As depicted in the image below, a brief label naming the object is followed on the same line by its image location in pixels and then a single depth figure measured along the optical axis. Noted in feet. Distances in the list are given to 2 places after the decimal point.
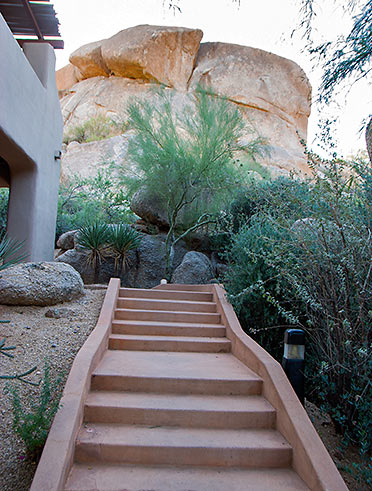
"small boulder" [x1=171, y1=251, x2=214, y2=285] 30.27
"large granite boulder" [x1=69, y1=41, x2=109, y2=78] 83.15
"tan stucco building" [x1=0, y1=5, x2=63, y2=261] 18.99
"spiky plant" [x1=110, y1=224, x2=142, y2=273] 29.96
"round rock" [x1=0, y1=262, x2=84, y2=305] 18.26
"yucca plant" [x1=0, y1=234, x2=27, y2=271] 22.00
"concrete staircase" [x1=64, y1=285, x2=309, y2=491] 9.43
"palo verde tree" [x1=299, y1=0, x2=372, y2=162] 14.71
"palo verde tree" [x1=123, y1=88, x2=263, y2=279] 30.96
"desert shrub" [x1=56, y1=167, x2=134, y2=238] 42.27
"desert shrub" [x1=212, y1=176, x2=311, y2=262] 13.17
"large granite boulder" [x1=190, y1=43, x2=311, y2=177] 79.61
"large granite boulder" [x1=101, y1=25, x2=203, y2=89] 78.23
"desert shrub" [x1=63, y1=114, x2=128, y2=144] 78.23
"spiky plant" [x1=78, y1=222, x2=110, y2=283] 29.09
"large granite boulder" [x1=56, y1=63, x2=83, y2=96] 89.56
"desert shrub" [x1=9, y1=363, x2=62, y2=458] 9.08
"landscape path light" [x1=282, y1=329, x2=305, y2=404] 12.32
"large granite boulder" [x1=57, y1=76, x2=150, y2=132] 80.74
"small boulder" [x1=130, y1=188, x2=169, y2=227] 36.01
